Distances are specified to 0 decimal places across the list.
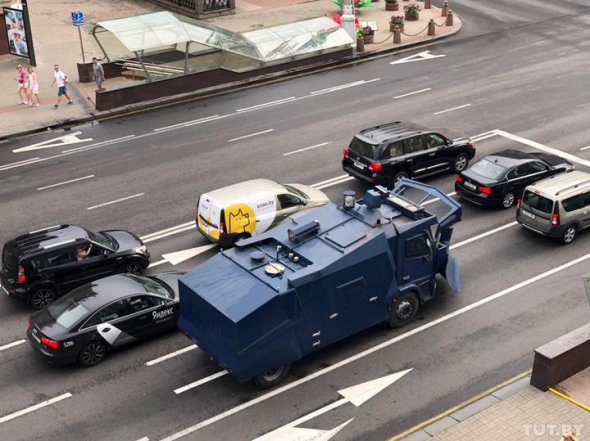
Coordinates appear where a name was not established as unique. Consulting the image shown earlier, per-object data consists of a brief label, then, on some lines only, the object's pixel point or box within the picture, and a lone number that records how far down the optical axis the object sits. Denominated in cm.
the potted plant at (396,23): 4388
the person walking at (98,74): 3528
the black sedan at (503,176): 2525
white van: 2261
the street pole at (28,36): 3831
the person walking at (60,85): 3462
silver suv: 2316
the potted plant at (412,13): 4597
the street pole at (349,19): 4138
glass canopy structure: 3641
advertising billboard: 3884
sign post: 3637
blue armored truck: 1666
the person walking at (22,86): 3444
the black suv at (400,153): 2621
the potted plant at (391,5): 4838
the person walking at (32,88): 3456
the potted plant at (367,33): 4238
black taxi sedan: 1803
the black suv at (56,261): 2033
